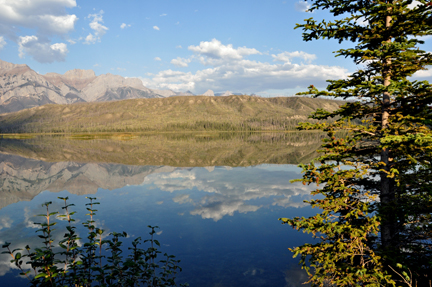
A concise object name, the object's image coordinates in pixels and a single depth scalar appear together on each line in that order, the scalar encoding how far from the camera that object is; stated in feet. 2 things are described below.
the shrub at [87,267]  20.33
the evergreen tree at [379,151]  28.07
